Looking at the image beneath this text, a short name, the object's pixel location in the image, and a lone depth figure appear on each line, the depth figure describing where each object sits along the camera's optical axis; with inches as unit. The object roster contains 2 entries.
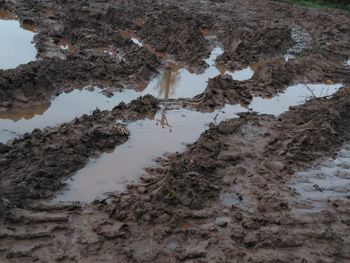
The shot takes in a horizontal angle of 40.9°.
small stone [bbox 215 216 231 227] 248.5
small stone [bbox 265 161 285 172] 305.4
